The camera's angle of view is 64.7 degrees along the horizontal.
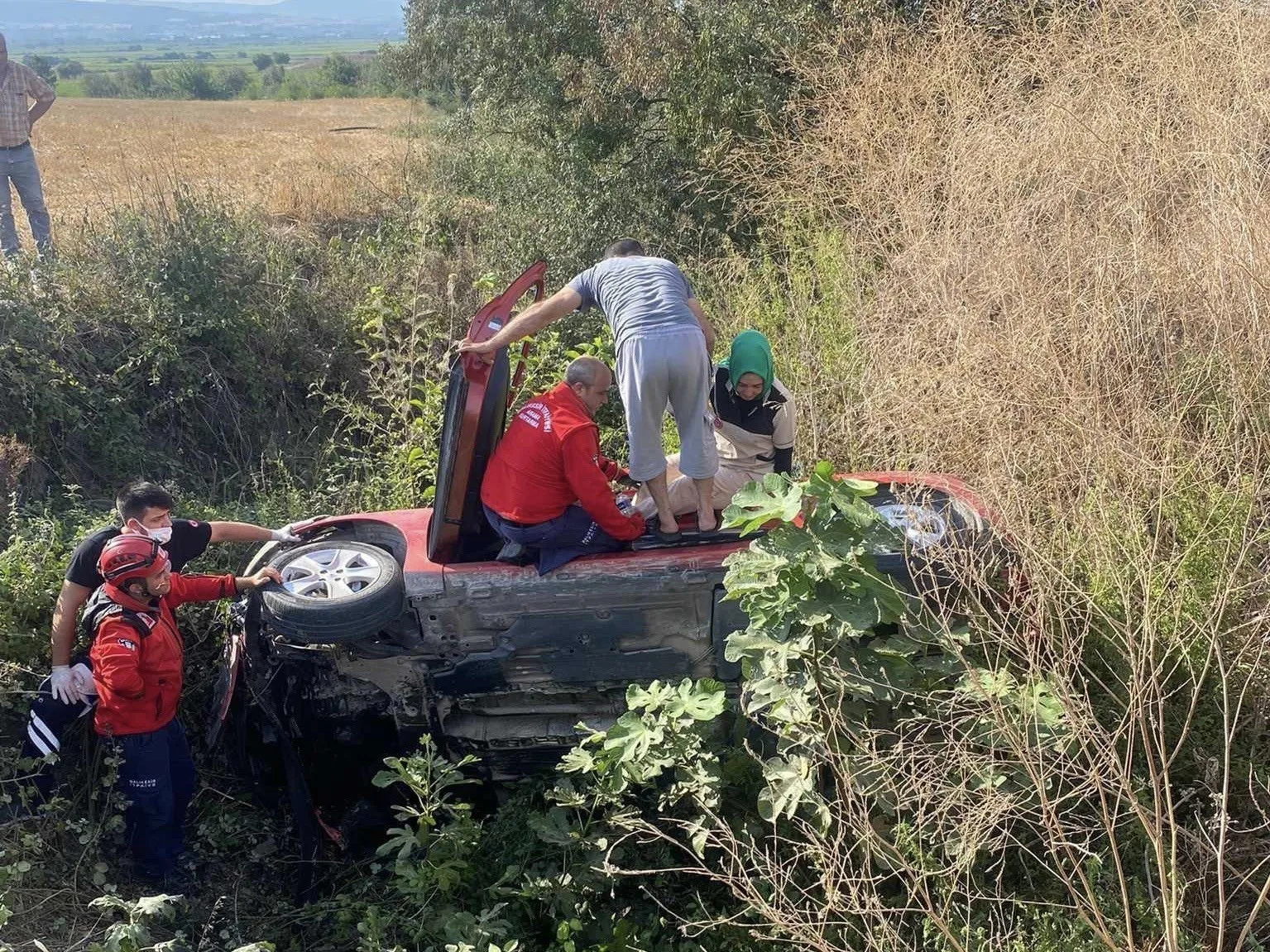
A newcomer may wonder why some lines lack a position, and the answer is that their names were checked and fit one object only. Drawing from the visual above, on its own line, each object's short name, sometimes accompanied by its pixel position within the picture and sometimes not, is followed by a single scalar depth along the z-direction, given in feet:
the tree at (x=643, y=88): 28.50
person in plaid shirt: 24.43
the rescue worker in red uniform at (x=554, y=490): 12.78
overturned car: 12.45
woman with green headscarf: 14.05
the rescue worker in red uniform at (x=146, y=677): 12.65
